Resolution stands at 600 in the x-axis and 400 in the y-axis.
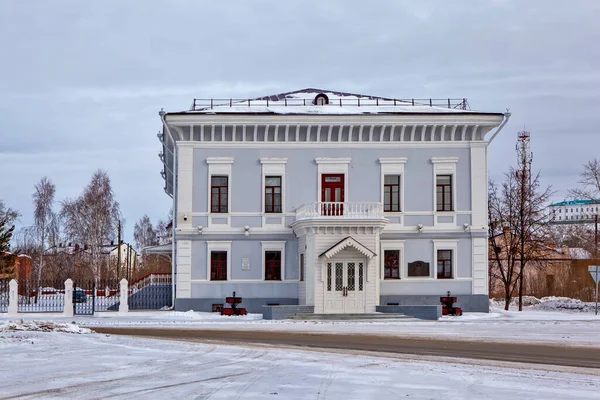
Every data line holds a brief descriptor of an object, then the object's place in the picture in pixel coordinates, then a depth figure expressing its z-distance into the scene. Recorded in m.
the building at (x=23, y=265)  73.56
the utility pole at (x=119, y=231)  62.74
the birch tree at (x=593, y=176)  55.78
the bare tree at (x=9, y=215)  62.72
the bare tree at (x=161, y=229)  102.44
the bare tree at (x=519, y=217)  43.50
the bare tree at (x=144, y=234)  99.28
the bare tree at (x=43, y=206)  66.00
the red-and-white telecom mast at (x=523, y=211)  43.00
